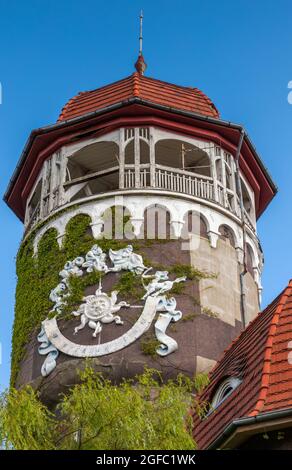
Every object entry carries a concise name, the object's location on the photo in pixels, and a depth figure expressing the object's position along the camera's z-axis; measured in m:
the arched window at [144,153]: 23.89
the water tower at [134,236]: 20.11
